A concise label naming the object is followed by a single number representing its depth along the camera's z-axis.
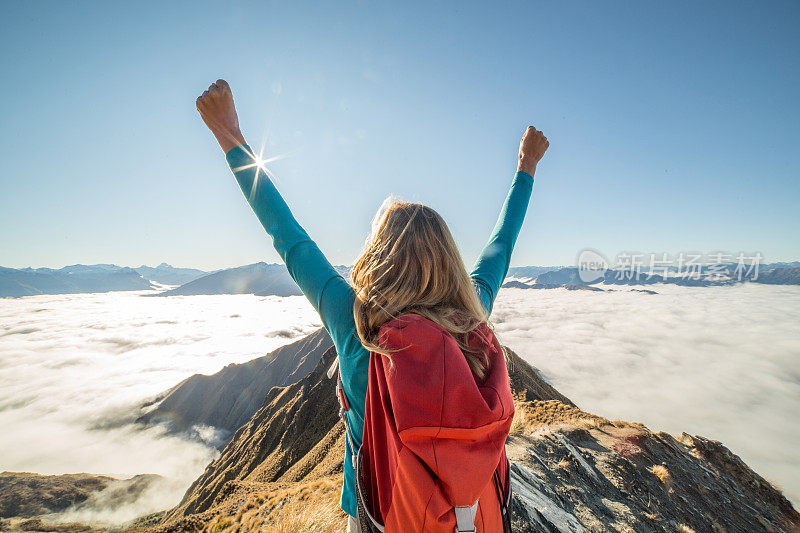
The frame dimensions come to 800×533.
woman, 1.46
